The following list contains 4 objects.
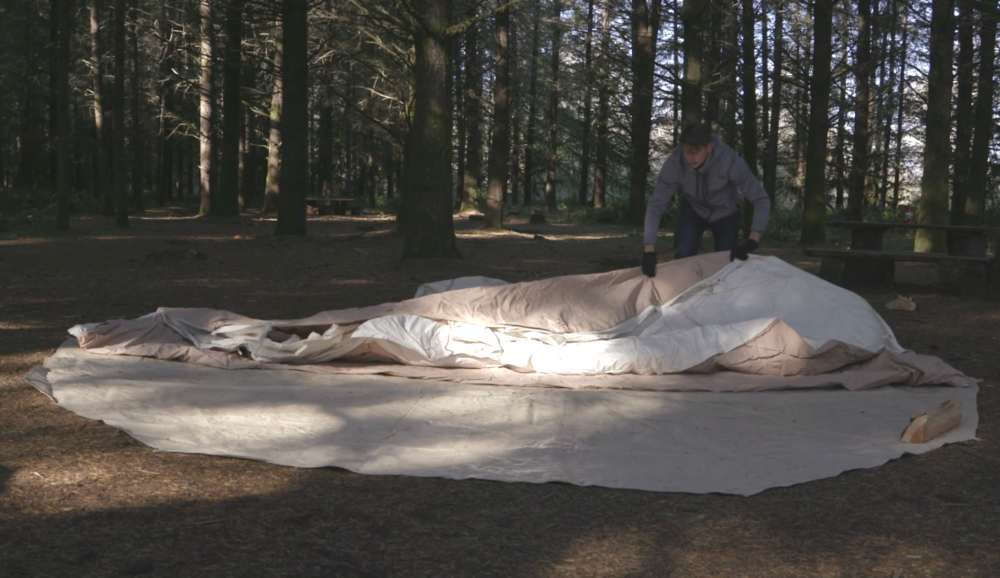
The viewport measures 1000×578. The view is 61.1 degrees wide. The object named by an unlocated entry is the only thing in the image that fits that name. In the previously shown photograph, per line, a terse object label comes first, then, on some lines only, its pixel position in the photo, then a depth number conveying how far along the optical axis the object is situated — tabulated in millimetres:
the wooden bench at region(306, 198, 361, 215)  25273
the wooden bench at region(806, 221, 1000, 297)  8328
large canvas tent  3594
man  5672
